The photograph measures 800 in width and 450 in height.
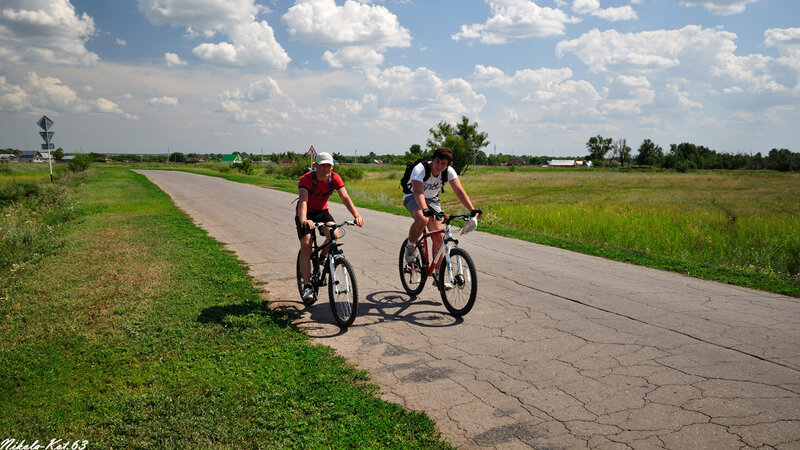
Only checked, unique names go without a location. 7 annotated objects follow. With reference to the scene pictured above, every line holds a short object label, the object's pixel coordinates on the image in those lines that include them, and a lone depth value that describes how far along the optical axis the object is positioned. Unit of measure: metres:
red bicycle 5.59
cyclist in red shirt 5.43
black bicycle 5.27
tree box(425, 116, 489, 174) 59.07
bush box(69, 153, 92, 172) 55.72
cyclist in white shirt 5.91
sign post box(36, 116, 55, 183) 27.25
